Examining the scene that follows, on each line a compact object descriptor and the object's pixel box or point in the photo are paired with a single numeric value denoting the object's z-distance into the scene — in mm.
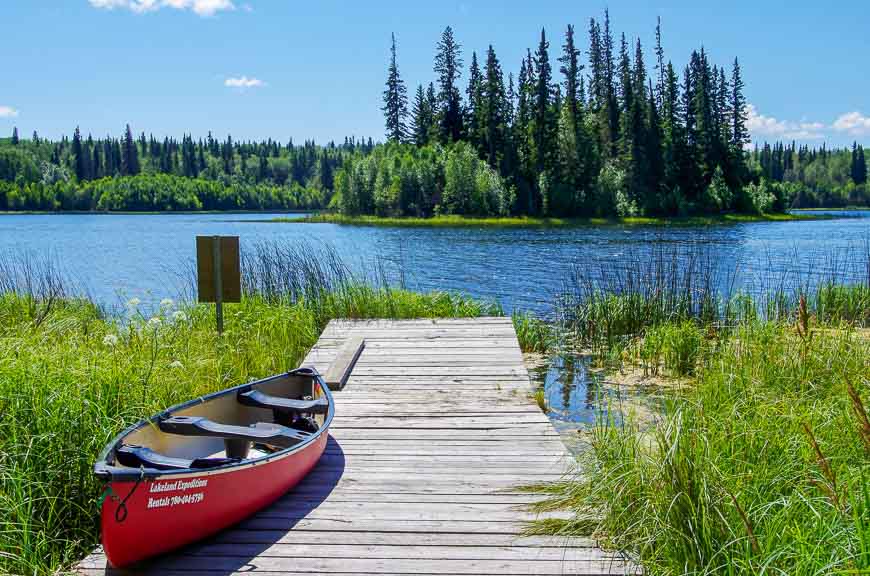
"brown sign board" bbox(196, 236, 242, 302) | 6660
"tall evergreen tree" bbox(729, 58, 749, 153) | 72812
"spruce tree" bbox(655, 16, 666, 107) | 69219
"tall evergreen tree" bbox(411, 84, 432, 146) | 73500
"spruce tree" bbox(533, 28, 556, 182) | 62906
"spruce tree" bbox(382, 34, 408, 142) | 74875
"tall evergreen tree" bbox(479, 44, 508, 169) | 65062
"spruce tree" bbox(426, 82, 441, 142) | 70938
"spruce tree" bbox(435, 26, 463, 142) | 71625
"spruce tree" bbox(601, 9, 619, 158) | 68062
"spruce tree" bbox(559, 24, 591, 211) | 62312
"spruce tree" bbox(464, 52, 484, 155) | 66688
